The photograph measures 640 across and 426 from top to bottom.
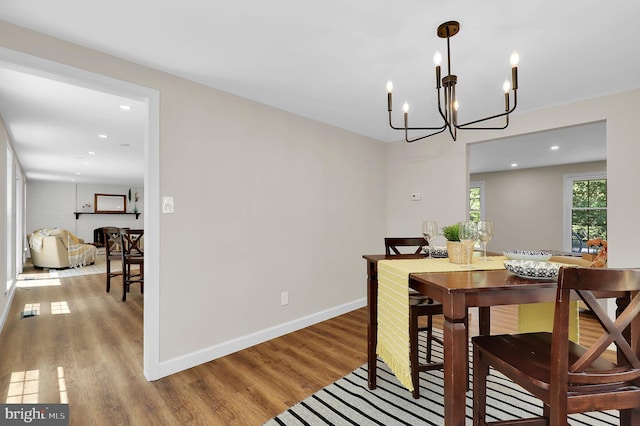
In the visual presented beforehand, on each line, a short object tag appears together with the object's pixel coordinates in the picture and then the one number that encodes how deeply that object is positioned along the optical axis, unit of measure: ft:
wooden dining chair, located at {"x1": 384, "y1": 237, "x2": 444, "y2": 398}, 6.45
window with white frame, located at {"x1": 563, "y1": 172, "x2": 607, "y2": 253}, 20.63
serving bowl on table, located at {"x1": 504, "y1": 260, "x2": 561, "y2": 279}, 4.42
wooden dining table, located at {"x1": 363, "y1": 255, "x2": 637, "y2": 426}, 3.97
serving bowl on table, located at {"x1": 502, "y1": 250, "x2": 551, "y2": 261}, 5.45
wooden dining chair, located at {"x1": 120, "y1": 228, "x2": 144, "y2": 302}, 14.34
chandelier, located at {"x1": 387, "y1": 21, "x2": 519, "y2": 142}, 5.56
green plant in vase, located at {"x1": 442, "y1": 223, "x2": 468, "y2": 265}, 5.85
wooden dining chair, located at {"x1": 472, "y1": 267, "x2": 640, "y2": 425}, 3.15
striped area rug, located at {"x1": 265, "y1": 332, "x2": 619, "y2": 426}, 5.80
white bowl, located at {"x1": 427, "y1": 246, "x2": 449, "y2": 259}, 6.91
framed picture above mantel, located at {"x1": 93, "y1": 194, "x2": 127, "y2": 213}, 34.78
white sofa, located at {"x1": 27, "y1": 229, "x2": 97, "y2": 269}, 22.04
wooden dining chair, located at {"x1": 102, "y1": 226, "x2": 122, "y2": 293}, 15.62
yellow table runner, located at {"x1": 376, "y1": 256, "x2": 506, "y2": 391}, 5.16
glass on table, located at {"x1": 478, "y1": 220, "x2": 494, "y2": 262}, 5.56
